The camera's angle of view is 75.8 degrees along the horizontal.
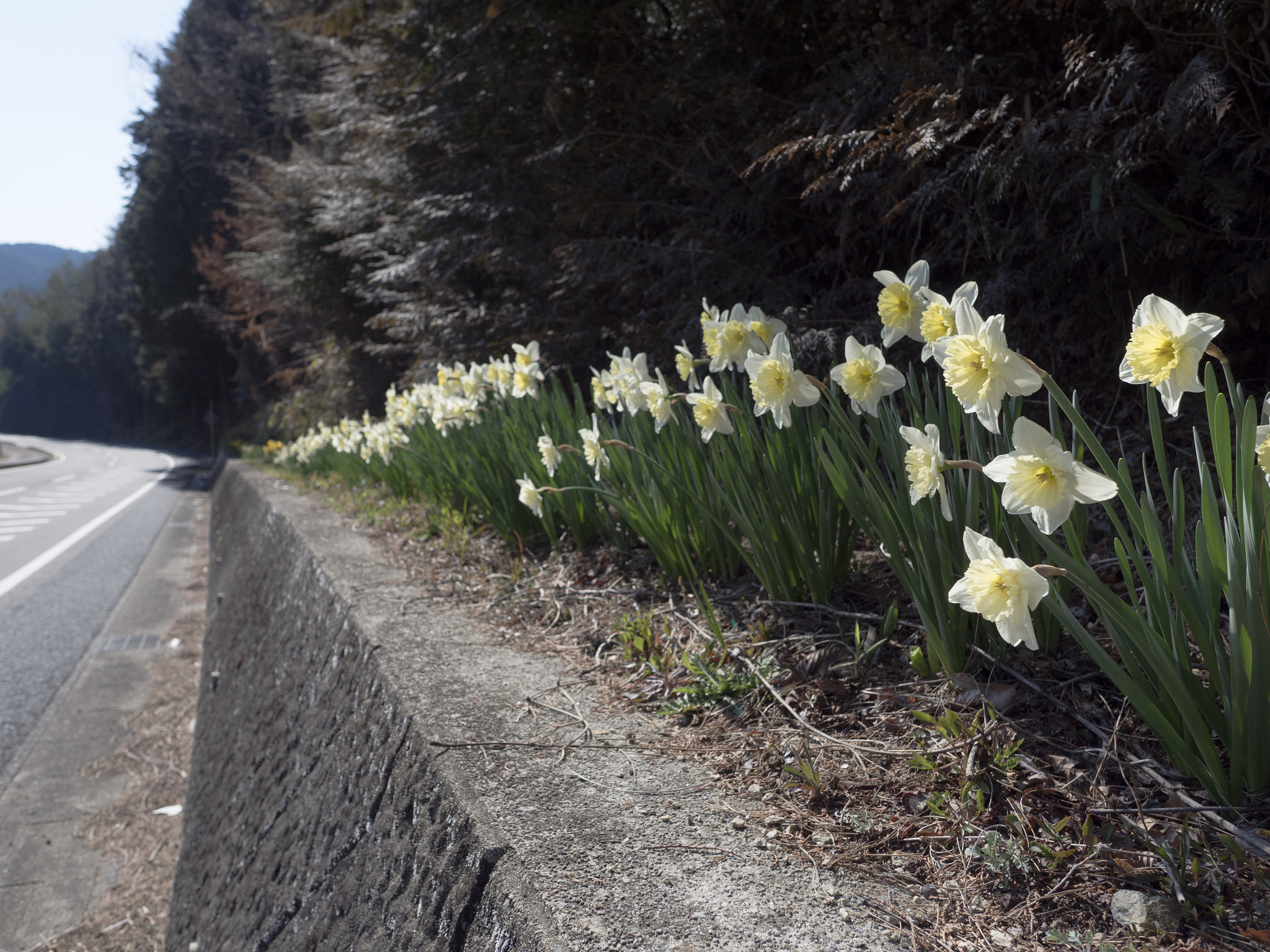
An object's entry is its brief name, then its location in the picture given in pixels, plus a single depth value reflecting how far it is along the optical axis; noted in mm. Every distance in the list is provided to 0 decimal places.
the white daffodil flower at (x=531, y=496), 2672
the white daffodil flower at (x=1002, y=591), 1075
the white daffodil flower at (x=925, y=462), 1307
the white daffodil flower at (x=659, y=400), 2164
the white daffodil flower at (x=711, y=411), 1959
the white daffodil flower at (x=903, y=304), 1572
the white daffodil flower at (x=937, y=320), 1425
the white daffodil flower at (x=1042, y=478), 1072
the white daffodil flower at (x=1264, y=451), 1015
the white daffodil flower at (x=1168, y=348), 1053
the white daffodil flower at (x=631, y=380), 2383
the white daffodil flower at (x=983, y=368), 1191
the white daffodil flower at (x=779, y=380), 1732
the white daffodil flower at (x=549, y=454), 2703
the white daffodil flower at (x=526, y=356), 3434
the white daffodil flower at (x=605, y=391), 2658
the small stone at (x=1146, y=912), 1012
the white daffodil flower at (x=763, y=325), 1966
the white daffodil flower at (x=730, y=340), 1981
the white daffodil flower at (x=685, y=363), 2205
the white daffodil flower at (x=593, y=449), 2465
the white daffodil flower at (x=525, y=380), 3449
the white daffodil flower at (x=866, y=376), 1593
